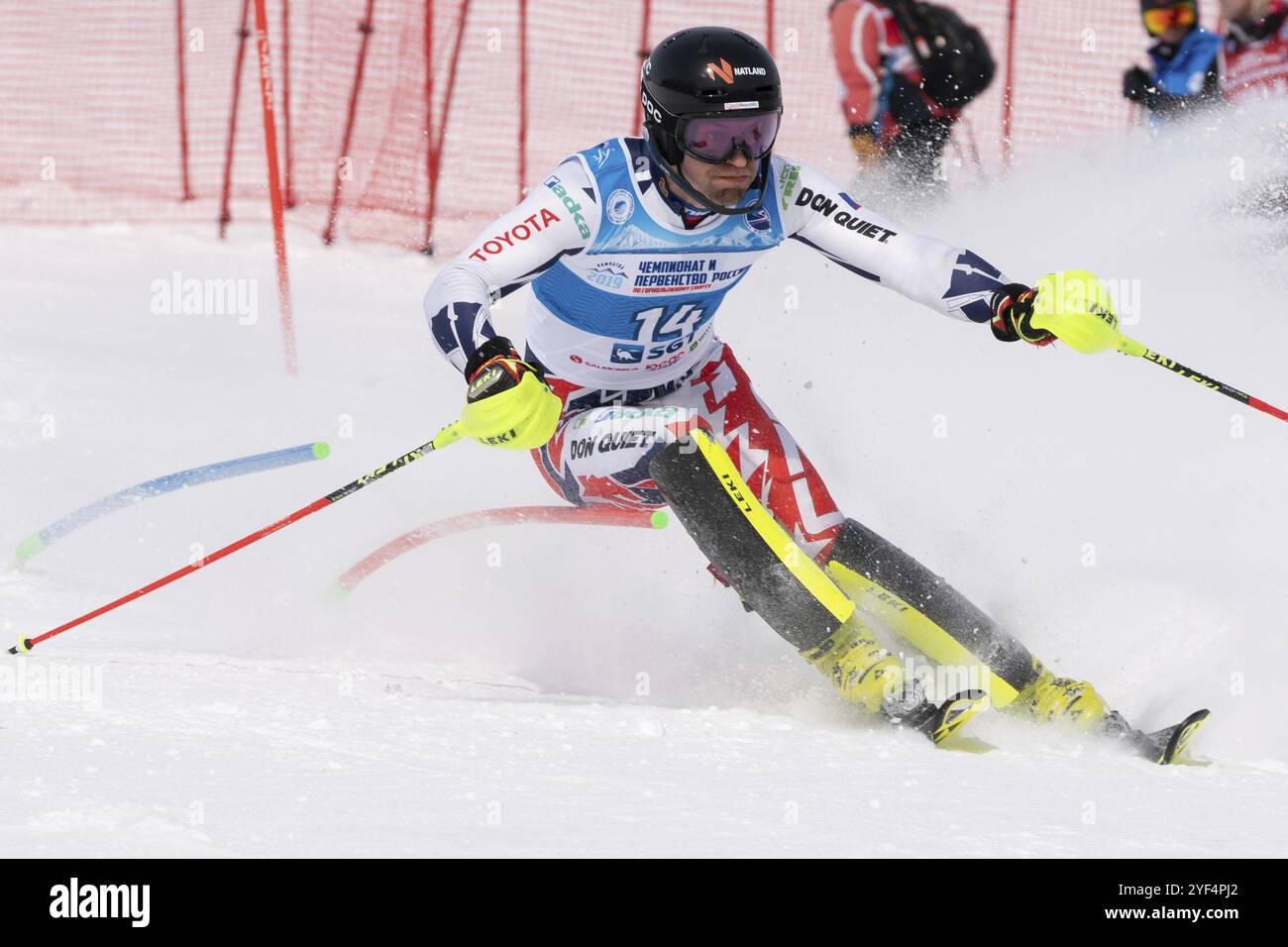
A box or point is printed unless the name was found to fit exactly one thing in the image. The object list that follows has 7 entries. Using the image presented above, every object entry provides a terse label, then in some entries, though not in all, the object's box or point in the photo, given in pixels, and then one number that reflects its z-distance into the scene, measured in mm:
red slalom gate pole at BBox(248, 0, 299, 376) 15648
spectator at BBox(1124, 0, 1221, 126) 14805
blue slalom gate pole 9922
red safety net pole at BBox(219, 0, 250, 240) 20625
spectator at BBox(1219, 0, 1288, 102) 14195
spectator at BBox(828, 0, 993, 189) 17031
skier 7590
